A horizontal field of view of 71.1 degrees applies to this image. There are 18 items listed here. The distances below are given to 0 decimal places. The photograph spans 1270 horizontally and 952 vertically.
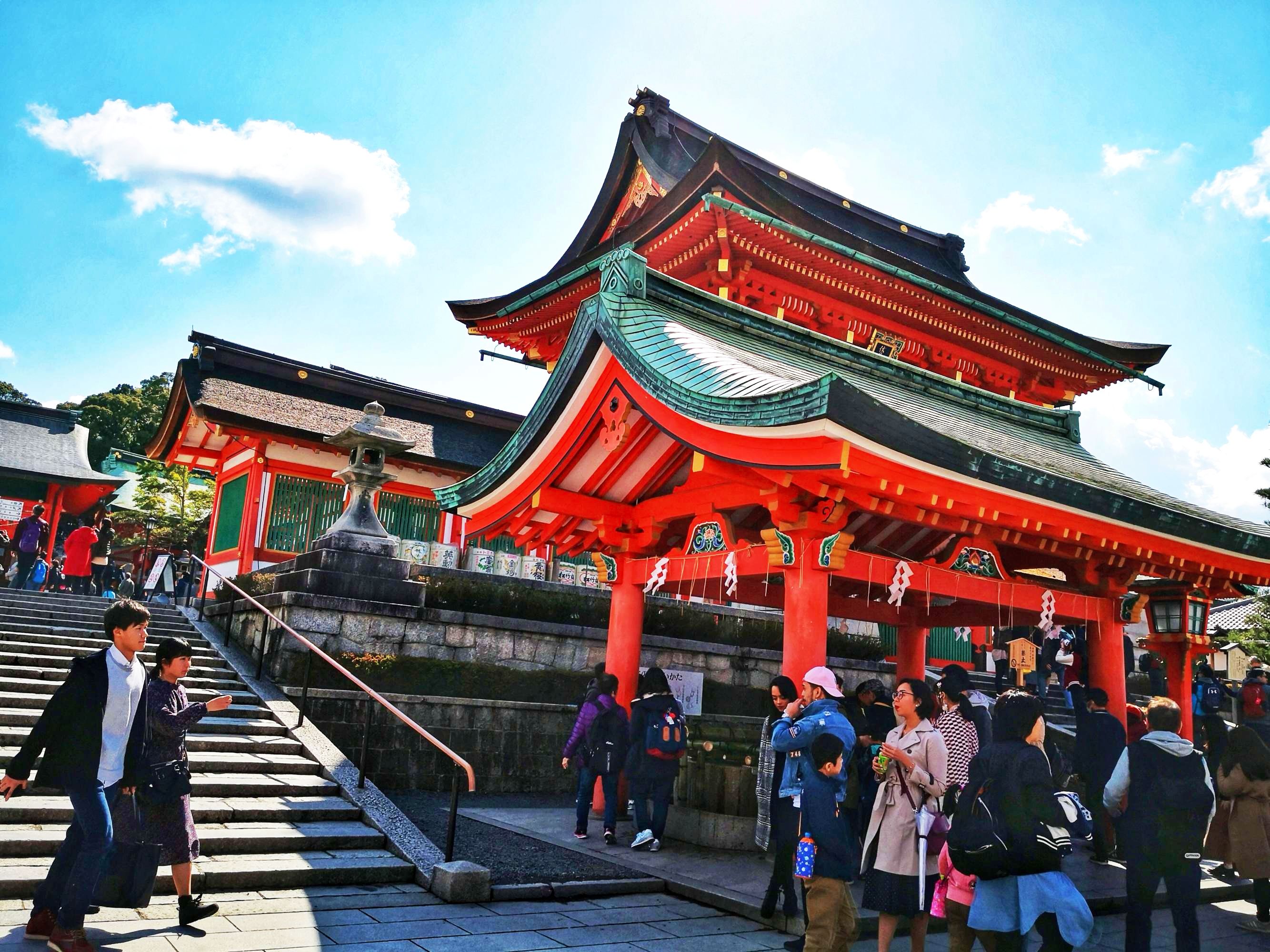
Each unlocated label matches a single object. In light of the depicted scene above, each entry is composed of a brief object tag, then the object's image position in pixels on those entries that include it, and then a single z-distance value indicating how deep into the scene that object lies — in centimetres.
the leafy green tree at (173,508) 2844
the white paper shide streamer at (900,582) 756
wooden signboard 1533
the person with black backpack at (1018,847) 400
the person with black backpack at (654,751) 784
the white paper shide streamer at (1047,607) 859
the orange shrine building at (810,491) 680
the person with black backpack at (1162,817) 522
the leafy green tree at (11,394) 5097
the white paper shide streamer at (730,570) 796
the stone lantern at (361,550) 1154
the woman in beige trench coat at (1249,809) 690
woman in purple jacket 830
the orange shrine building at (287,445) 1677
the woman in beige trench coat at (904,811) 500
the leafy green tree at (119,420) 4541
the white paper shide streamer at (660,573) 888
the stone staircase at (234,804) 619
